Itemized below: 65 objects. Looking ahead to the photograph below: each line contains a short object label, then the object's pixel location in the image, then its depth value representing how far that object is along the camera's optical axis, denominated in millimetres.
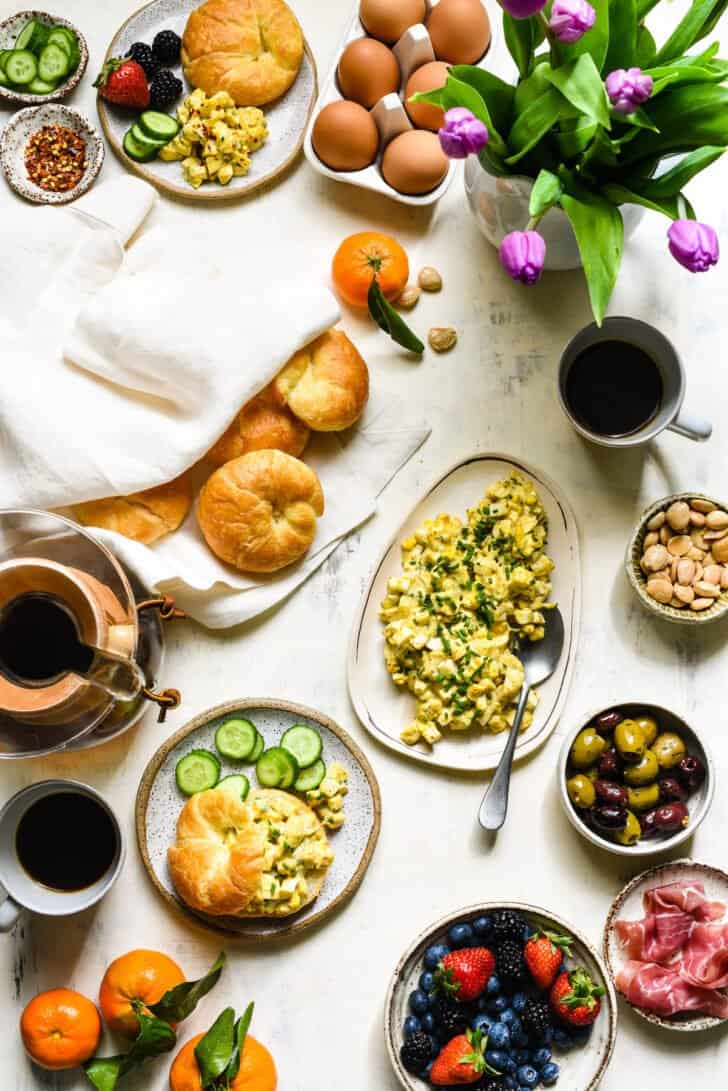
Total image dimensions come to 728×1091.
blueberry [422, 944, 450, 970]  1915
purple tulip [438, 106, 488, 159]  1424
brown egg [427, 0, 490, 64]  1987
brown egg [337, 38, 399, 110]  1994
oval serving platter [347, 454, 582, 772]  2002
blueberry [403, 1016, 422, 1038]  1909
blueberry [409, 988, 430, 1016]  1917
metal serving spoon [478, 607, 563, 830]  1954
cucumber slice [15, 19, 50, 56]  2076
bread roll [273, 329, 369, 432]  1955
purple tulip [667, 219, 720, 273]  1510
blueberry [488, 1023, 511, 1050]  1884
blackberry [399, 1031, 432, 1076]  1884
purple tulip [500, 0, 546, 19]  1277
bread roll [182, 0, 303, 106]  2014
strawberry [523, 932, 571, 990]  1888
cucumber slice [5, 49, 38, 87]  2066
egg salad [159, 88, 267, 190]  2031
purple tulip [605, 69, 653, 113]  1367
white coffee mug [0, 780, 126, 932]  1884
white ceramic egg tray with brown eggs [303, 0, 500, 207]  1985
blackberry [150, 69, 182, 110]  2043
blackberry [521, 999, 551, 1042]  1899
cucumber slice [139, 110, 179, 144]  2045
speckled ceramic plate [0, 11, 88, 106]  2068
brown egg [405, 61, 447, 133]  1972
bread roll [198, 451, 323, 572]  1914
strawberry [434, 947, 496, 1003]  1874
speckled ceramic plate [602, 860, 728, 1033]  1967
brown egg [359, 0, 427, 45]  1995
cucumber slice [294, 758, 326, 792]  1975
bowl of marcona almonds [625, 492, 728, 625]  1944
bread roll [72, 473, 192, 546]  1965
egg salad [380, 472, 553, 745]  1972
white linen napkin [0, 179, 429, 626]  1923
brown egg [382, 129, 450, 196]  1977
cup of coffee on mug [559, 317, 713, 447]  1947
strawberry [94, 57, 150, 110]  2021
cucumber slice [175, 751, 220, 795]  1977
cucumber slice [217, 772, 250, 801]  1965
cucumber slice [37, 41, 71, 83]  2076
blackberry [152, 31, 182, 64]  2055
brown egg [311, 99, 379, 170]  1981
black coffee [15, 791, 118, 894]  1924
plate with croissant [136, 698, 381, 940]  1912
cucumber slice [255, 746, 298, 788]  1963
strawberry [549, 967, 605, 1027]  1871
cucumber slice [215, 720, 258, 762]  1977
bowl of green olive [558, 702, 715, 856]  1930
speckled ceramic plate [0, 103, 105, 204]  2055
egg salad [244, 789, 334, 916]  1905
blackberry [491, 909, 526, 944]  1902
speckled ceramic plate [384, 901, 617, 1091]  1891
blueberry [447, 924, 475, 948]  1909
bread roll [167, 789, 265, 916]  1872
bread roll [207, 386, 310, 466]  1994
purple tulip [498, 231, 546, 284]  1540
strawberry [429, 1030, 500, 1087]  1844
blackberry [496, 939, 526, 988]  1895
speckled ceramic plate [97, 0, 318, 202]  2072
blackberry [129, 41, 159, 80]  2053
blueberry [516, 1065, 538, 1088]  1887
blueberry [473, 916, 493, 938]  1913
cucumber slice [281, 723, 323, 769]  1978
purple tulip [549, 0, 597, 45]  1349
